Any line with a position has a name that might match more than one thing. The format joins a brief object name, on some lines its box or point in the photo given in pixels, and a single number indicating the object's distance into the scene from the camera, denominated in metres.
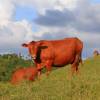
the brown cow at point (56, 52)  21.09
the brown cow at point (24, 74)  20.79
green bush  40.30
